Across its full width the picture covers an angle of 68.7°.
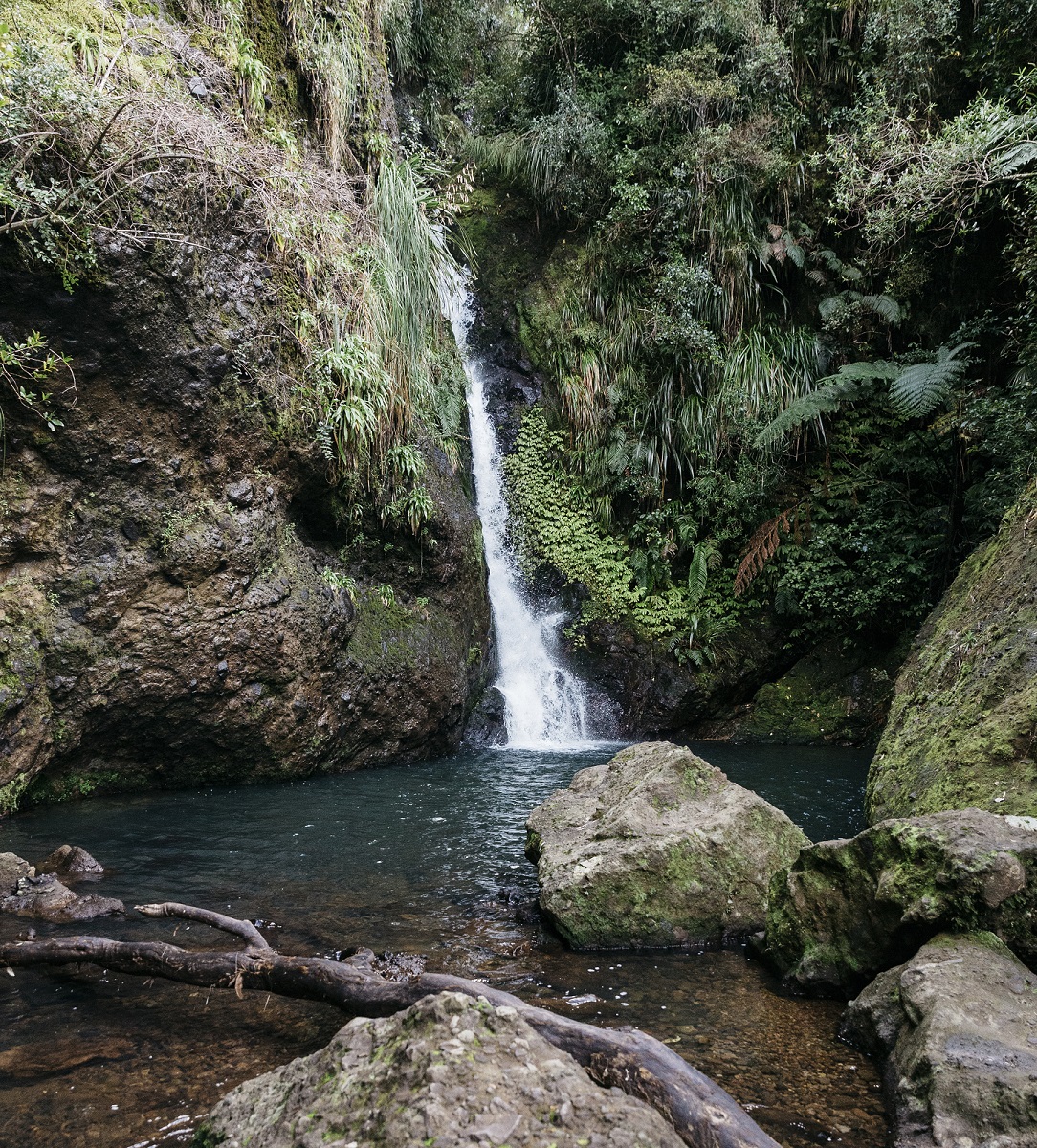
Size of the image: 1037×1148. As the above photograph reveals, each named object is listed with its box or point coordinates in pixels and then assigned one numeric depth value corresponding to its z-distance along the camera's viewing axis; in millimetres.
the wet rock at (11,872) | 3891
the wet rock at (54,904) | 3656
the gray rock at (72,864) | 4312
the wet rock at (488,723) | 9125
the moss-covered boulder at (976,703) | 3557
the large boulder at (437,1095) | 1473
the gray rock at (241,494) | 6699
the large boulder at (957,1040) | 1875
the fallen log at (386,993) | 1679
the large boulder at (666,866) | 3467
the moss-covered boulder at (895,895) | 2576
